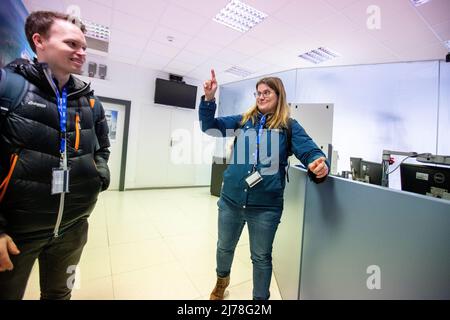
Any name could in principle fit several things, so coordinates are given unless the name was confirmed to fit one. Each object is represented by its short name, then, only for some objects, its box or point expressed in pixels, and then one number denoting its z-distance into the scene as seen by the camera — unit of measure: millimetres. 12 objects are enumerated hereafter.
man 757
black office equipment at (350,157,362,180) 2848
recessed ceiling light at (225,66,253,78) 4877
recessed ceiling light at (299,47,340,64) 3742
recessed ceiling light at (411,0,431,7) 2391
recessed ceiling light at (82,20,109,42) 3425
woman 1235
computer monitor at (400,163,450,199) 1484
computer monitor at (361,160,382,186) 2393
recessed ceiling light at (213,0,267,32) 2793
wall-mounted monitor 5285
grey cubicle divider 646
